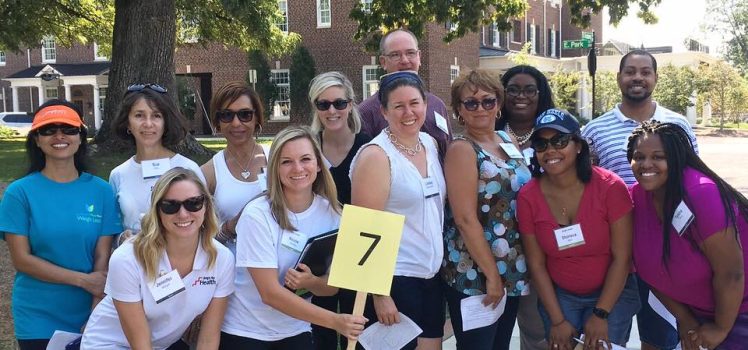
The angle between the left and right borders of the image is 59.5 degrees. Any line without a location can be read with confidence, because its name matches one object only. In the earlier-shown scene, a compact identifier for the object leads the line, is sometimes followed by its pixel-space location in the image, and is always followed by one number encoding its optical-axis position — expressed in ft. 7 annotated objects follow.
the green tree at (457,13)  48.32
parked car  120.47
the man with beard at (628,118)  13.84
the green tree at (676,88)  125.80
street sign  62.80
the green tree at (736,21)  197.77
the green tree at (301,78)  104.99
